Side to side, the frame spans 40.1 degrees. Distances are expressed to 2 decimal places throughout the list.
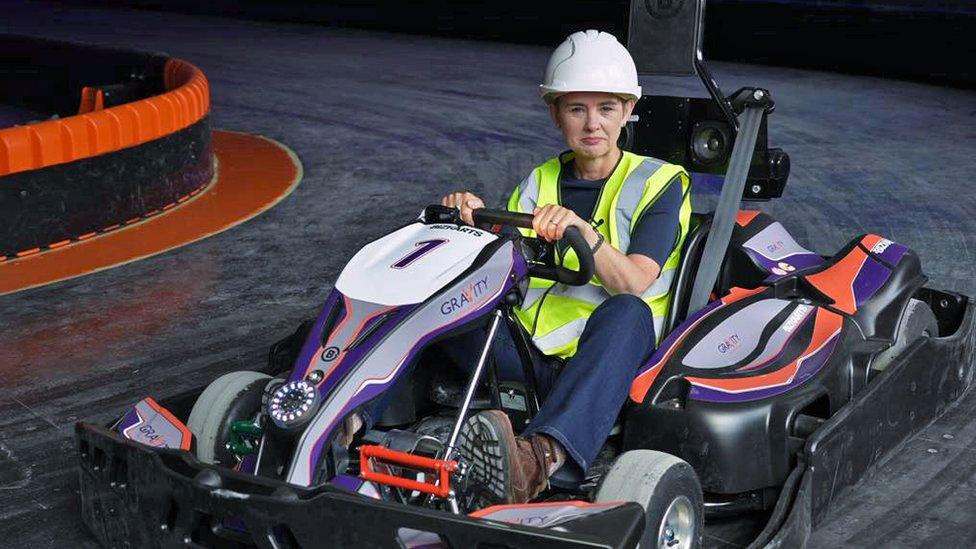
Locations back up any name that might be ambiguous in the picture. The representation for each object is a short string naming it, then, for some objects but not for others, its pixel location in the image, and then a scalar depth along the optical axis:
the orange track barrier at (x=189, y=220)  5.30
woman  2.64
